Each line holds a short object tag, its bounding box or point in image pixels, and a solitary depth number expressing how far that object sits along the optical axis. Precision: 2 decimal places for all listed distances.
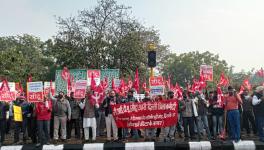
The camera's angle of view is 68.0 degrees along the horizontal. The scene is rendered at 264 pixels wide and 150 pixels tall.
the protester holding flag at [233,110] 6.60
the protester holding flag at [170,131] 7.10
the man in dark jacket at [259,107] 6.79
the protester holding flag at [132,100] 7.47
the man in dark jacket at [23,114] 7.47
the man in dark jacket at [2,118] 7.50
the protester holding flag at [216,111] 7.52
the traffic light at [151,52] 8.37
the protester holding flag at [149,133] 7.33
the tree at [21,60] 19.88
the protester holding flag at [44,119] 7.09
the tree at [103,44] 15.46
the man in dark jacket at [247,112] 7.98
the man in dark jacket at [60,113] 7.42
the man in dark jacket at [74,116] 7.82
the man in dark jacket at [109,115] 7.33
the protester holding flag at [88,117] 7.31
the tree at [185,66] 36.85
